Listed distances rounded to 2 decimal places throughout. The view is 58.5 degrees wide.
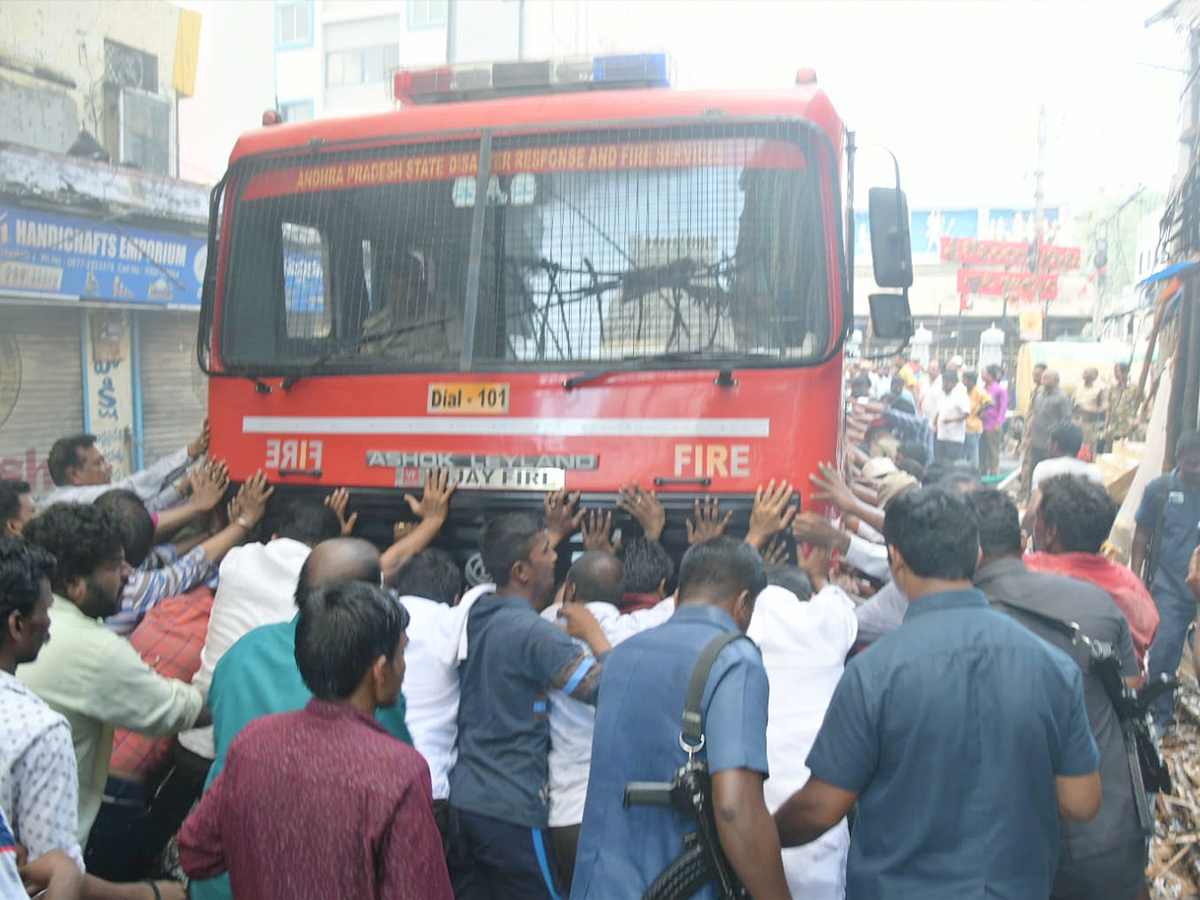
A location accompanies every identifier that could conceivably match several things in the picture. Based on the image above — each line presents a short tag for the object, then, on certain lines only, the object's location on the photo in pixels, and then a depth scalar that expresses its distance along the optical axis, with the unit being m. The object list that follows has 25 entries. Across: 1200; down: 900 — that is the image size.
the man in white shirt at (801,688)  2.80
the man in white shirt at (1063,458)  7.15
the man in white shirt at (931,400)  15.10
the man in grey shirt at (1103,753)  2.75
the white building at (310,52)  31.41
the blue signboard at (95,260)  9.62
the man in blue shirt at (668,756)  2.20
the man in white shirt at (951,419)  14.37
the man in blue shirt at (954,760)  2.21
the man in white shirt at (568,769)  3.11
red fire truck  4.03
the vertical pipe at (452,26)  14.08
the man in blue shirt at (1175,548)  6.23
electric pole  26.25
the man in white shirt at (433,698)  3.23
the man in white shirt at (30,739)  1.98
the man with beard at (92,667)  2.67
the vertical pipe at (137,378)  11.50
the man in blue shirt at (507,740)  3.00
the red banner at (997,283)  29.03
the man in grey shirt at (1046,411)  13.52
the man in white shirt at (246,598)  3.43
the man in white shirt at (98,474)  4.90
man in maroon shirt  1.99
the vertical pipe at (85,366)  10.80
